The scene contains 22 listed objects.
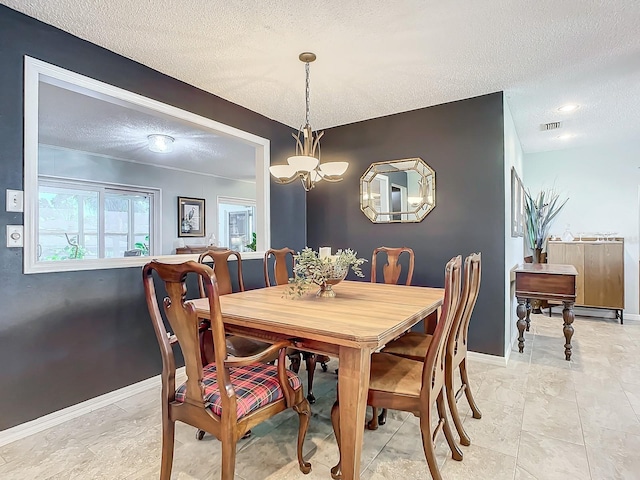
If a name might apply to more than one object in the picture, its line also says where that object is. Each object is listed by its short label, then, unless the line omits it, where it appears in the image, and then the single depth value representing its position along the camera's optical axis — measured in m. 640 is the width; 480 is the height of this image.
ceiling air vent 4.04
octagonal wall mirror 3.64
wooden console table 3.22
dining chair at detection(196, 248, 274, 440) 2.04
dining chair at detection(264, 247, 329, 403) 2.36
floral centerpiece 2.19
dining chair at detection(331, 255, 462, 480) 1.52
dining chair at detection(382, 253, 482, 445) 1.84
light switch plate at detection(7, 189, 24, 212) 2.03
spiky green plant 4.93
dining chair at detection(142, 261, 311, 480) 1.32
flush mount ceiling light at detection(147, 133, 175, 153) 4.07
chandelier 2.36
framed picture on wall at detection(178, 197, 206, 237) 6.26
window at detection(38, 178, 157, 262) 4.85
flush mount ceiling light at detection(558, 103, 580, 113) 3.50
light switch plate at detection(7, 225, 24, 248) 2.03
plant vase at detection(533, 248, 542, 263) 4.82
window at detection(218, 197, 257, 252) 7.16
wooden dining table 1.40
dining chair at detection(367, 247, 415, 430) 3.07
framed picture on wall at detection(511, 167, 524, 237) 3.62
